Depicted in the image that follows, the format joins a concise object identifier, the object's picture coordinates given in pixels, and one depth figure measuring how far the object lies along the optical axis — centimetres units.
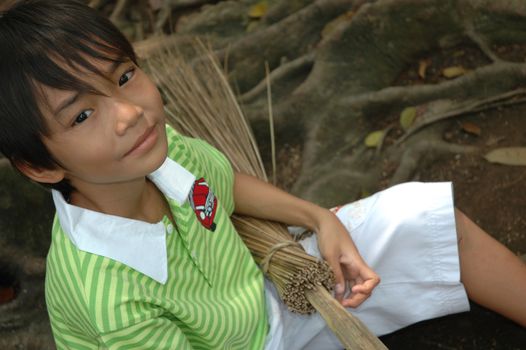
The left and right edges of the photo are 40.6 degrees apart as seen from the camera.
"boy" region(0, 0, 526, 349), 134
